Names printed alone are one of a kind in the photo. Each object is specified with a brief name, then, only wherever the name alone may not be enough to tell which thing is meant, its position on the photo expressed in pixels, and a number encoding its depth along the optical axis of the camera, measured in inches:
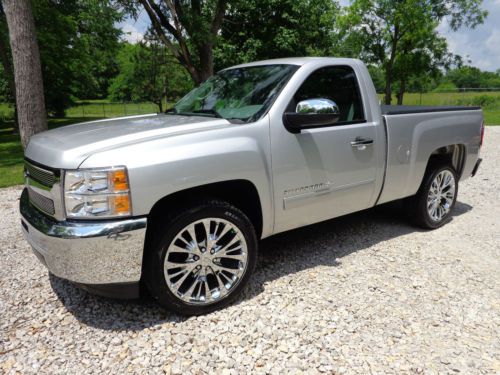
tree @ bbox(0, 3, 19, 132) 543.8
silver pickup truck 99.3
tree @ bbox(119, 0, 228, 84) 377.1
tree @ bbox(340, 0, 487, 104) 698.2
